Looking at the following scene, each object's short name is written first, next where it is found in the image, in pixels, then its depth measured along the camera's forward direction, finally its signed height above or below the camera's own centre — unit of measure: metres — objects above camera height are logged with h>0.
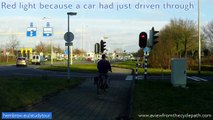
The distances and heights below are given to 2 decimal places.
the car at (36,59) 60.21 -0.49
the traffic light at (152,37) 19.01 +1.19
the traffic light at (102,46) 23.30 +0.79
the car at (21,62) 48.30 -0.86
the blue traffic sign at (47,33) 39.05 +3.00
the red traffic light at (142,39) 18.89 +1.06
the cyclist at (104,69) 13.18 -0.54
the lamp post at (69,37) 18.60 +1.18
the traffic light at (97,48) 23.57 +0.65
